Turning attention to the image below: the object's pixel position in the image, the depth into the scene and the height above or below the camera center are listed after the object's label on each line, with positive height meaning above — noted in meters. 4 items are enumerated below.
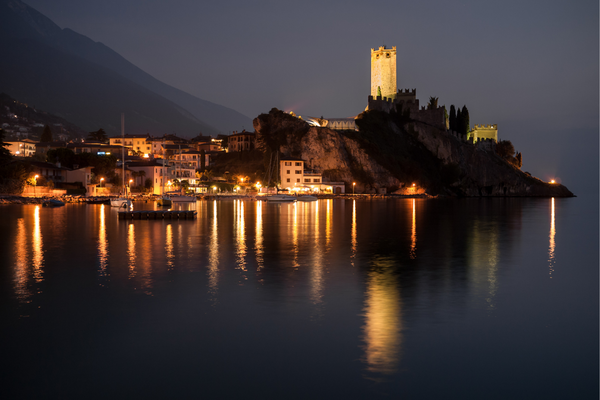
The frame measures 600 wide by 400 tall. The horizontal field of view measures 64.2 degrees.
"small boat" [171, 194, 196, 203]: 79.30 -0.65
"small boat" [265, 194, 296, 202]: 84.79 -0.80
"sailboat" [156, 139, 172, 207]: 60.19 -1.10
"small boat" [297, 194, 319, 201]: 89.75 -0.90
